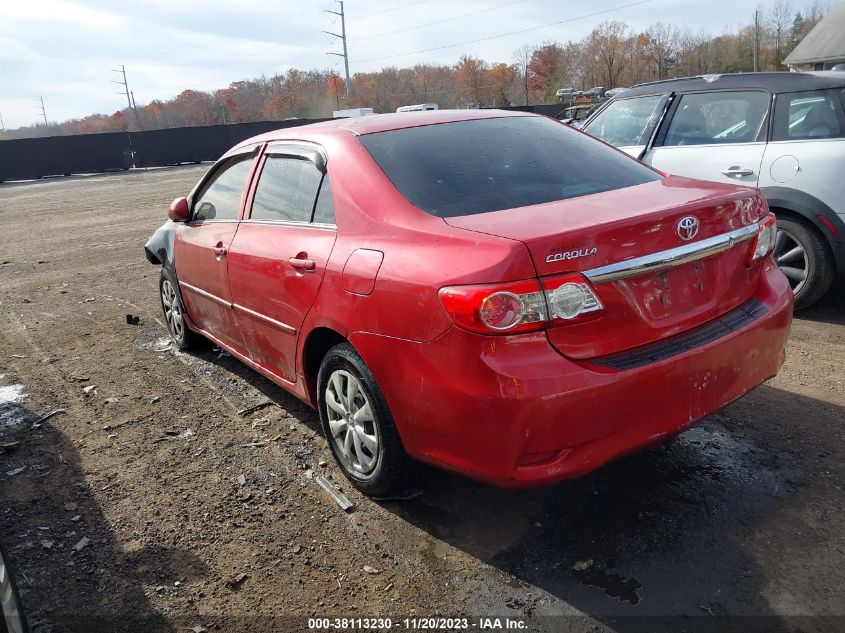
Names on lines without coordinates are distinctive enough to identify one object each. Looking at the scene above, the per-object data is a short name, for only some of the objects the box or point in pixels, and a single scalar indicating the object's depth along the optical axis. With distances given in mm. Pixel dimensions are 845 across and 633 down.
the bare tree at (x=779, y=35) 77125
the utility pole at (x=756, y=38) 68362
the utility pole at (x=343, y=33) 67812
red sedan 2359
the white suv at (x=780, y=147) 4887
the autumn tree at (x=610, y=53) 76250
